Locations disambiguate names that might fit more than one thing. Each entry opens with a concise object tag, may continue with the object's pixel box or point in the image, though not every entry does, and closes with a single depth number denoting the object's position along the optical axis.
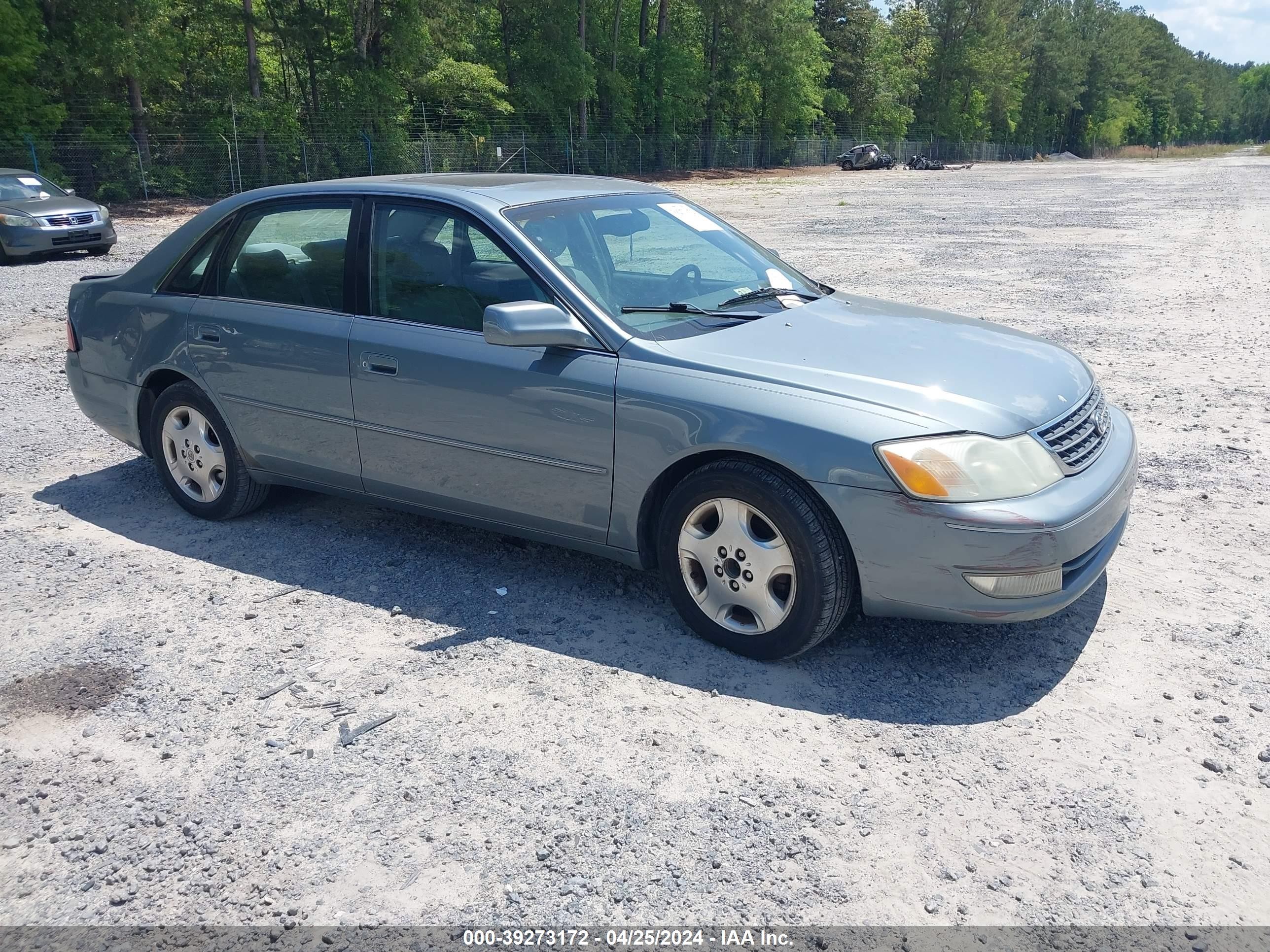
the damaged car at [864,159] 65.06
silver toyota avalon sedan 3.48
